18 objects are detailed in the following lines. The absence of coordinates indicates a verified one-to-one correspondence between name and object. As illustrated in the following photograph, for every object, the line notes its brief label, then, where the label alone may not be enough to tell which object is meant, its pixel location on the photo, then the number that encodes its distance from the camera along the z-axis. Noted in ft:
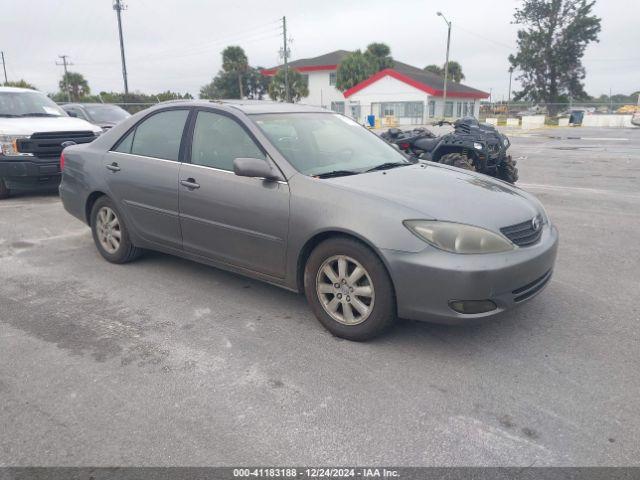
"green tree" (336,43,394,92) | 166.61
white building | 150.71
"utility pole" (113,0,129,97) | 98.99
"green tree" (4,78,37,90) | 123.28
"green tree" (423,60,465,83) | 225.56
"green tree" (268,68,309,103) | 168.89
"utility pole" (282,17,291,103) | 146.66
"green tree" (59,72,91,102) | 188.65
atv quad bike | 28.53
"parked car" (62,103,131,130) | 42.14
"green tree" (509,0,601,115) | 185.78
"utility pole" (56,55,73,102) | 187.93
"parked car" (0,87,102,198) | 27.20
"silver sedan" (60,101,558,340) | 10.39
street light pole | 108.88
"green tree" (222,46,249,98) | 190.19
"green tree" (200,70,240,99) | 199.93
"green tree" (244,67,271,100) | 207.19
